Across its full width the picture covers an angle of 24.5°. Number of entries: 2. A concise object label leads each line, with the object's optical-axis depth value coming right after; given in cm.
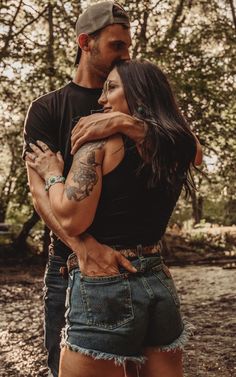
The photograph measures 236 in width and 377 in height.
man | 280
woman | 207
